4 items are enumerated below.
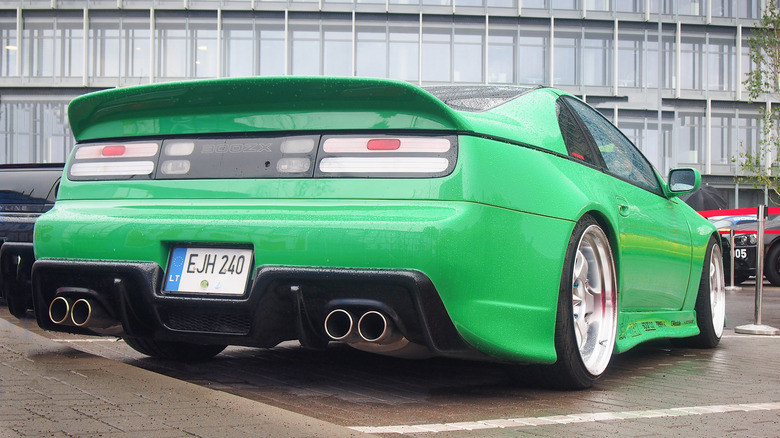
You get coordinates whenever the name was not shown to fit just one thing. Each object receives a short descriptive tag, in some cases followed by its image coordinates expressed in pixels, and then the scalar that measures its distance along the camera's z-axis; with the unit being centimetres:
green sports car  336
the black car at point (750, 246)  1549
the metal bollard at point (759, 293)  728
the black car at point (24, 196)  716
